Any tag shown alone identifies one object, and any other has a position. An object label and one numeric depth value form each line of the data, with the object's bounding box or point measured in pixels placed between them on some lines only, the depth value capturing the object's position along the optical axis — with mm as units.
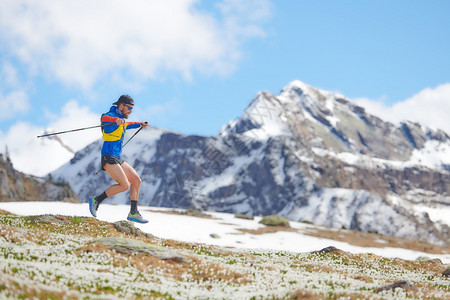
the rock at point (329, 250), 33812
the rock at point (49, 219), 30062
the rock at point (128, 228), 32000
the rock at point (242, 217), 111481
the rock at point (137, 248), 21738
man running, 22047
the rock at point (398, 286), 19736
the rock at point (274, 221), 101750
